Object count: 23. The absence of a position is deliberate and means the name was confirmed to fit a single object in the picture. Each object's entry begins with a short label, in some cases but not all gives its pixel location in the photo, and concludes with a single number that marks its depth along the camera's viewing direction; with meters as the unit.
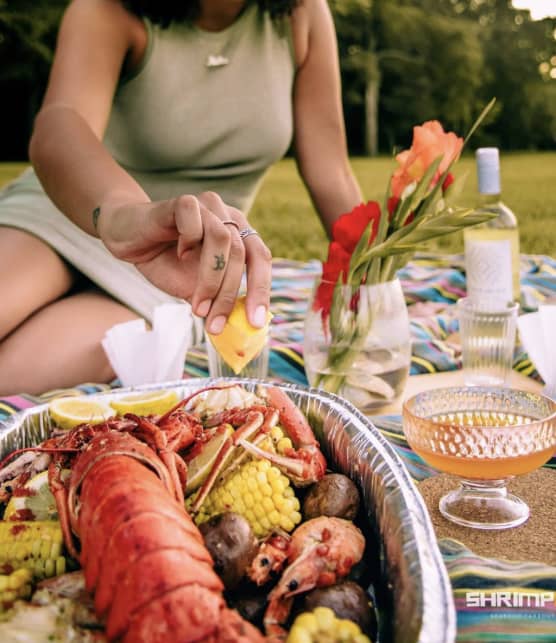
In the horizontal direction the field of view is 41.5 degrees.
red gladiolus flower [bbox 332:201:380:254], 1.07
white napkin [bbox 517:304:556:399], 1.12
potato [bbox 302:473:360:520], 0.73
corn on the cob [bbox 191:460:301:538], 0.74
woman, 1.26
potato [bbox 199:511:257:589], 0.63
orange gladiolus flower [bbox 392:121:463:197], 1.02
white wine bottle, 1.33
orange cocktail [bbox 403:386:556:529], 0.77
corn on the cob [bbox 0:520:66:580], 0.68
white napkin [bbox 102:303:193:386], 1.23
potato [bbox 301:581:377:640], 0.58
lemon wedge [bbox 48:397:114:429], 0.93
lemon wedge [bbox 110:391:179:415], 0.95
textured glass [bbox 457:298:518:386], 1.21
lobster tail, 0.52
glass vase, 1.09
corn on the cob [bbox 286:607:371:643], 0.54
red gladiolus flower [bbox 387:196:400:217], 1.07
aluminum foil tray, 0.52
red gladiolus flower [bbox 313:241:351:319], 1.08
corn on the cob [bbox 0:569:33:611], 0.61
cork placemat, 0.77
